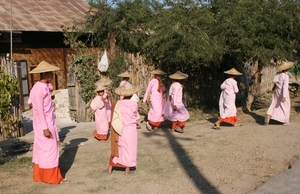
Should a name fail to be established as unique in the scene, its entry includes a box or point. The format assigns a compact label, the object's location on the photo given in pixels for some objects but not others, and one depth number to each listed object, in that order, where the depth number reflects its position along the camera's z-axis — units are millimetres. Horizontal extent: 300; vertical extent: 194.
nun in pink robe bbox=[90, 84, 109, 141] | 8359
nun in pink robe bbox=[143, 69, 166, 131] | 9438
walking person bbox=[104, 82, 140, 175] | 5746
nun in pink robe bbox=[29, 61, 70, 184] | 5270
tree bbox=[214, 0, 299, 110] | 10336
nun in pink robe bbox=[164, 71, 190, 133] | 9148
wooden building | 12031
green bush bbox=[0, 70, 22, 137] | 7652
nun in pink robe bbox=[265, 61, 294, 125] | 9227
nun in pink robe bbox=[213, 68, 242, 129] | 9477
